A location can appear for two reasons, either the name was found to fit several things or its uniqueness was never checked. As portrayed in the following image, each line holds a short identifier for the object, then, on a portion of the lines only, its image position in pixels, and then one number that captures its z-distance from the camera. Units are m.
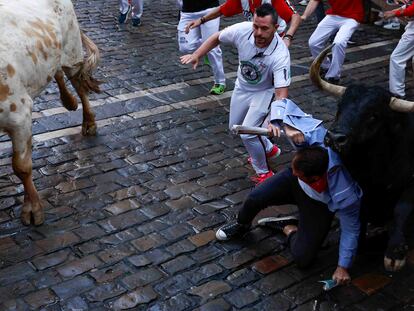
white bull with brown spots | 5.11
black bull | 4.27
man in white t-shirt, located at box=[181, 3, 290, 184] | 5.79
